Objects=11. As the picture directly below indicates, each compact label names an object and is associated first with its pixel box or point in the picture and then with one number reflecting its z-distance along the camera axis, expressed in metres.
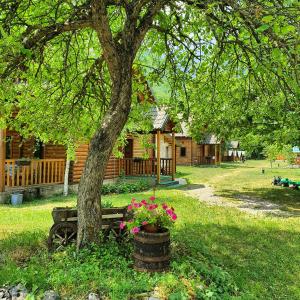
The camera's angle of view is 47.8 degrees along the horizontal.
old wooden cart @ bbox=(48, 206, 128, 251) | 5.94
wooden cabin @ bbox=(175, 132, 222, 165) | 40.62
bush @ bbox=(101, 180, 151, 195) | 15.67
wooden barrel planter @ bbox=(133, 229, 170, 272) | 5.01
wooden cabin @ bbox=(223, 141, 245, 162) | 57.06
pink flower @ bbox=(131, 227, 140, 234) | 5.11
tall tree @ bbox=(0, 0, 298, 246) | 5.03
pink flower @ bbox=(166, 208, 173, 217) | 5.28
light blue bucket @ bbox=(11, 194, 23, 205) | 12.20
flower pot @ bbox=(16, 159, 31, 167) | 13.46
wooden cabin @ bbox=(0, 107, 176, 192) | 13.14
